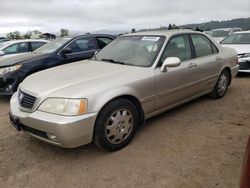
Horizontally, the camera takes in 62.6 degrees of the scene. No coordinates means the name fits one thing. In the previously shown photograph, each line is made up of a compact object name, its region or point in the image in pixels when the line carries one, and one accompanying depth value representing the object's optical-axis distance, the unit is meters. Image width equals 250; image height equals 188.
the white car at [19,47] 6.92
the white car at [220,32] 11.13
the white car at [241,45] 5.96
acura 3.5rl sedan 2.42
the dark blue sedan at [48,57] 4.48
